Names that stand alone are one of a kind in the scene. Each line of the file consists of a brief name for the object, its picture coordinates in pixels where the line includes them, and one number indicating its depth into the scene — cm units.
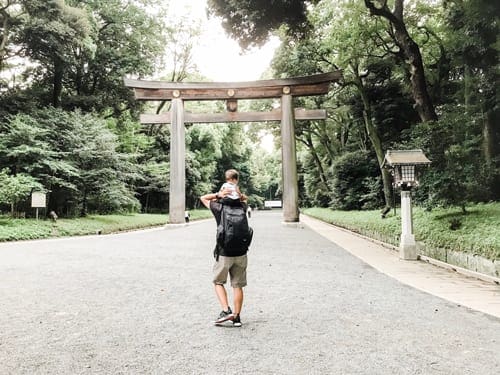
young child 409
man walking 395
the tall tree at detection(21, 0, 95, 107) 1675
